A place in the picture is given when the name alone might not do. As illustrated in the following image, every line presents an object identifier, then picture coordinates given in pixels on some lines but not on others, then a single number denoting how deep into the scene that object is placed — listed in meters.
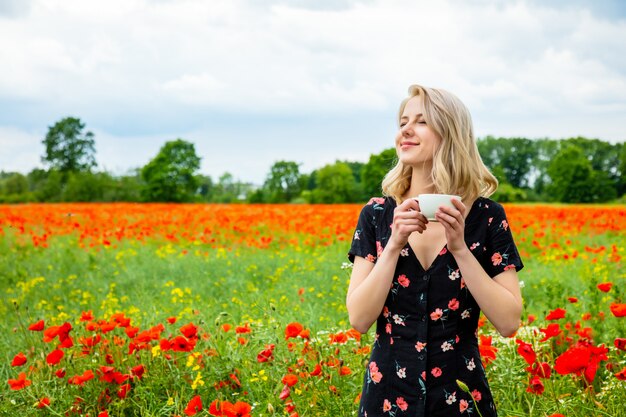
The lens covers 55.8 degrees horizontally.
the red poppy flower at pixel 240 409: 2.09
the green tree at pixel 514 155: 35.97
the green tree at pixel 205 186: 42.91
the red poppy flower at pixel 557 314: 3.13
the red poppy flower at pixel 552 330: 2.91
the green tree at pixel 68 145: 47.56
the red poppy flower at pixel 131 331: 3.42
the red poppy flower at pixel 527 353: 2.42
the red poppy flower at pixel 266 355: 3.06
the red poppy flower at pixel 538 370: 2.71
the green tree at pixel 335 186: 32.06
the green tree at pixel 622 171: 29.11
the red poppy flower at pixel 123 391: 3.28
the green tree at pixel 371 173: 33.88
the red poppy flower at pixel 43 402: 3.03
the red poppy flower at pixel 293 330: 2.85
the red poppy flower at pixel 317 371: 2.89
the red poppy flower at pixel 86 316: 3.67
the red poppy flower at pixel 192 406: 2.31
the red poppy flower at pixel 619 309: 2.64
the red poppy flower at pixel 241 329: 3.40
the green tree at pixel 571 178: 30.38
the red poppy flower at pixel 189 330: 3.01
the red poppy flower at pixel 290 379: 2.60
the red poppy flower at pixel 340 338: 3.24
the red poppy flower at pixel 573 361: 1.96
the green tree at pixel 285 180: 38.66
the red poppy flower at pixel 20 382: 3.04
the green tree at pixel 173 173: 41.19
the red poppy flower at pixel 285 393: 2.72
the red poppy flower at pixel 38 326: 3.55
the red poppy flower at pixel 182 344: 3.10
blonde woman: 1.97
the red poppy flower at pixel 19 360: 3.22
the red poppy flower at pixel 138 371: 3.35
